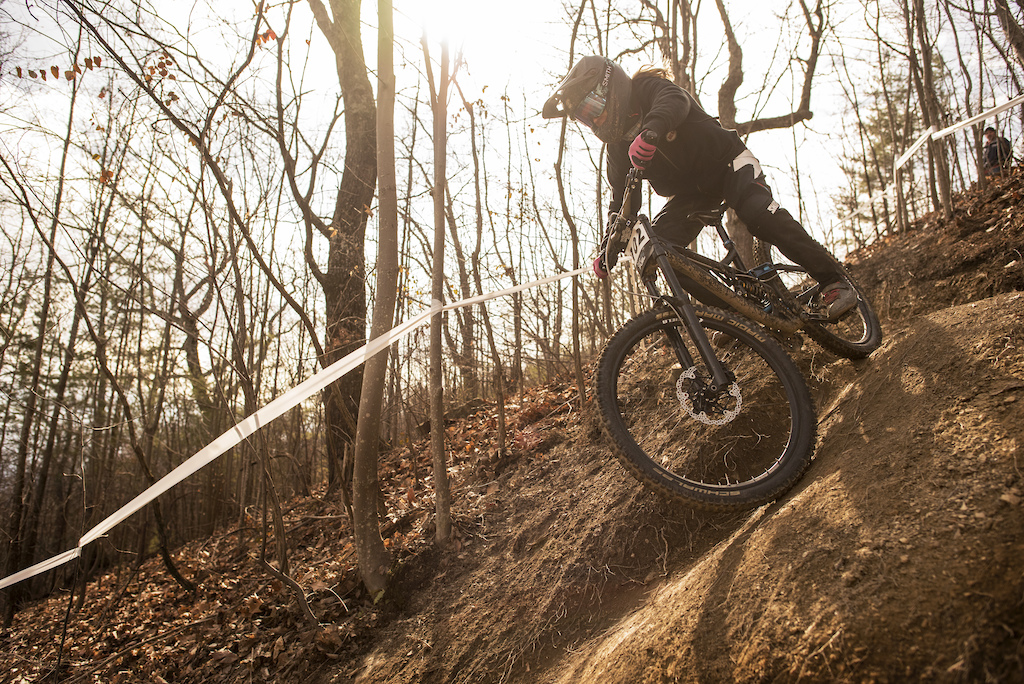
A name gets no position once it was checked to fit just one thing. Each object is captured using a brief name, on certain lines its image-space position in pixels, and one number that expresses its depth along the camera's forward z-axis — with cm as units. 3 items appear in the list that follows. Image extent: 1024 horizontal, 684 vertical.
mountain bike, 230
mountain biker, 306
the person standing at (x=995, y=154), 526
